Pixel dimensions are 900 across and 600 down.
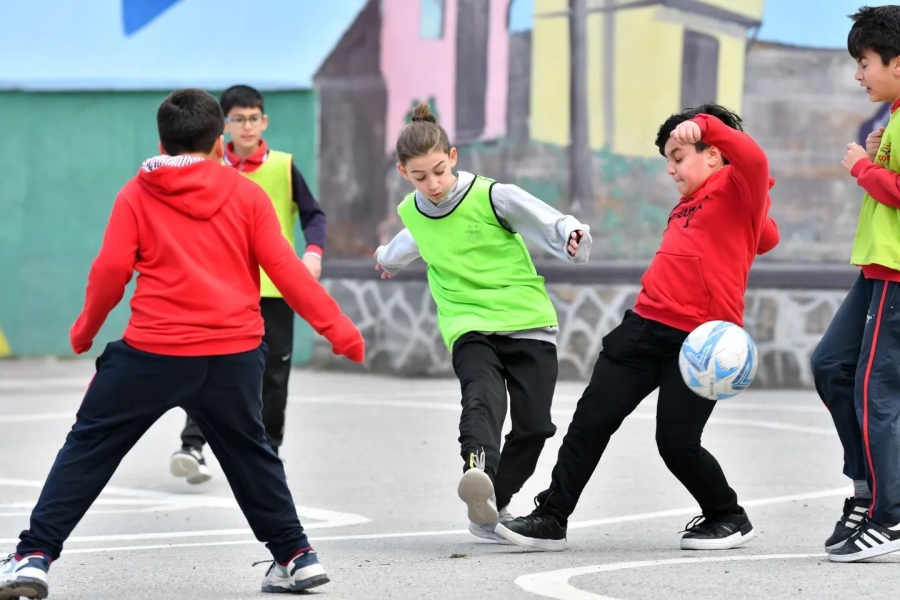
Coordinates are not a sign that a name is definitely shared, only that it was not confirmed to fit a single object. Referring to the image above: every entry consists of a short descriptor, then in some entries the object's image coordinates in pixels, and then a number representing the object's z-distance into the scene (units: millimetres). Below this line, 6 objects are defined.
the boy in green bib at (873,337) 10305
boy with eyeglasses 15695
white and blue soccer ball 10766
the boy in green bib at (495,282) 11641
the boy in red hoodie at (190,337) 9273
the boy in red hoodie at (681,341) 11219
